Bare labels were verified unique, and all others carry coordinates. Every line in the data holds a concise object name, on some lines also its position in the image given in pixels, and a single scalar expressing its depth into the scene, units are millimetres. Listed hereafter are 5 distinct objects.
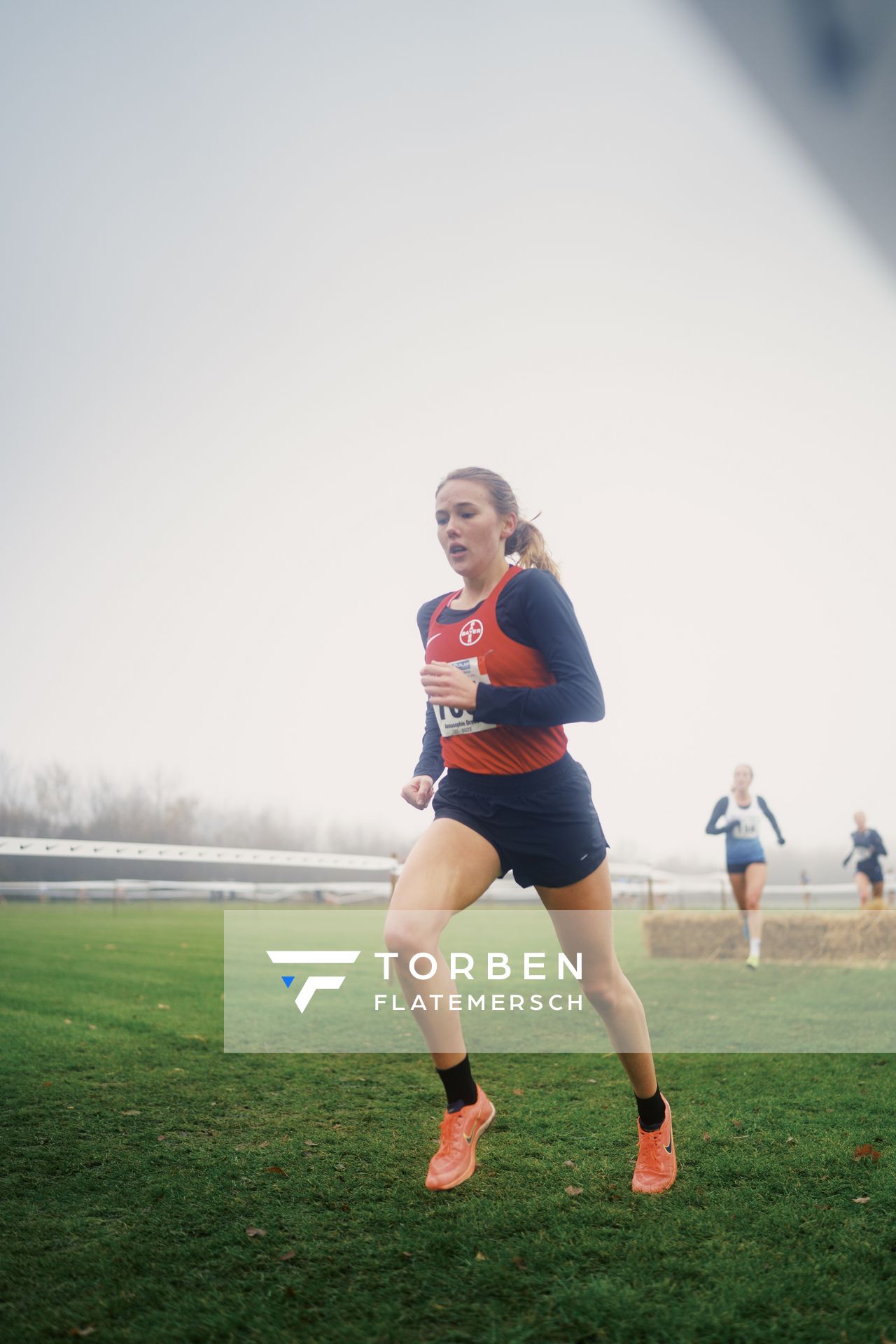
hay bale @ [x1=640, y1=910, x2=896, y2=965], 11945
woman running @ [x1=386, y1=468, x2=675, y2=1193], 3148
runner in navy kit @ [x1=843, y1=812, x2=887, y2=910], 14781
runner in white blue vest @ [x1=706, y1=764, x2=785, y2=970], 10312
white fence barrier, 11051
